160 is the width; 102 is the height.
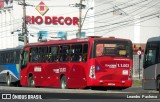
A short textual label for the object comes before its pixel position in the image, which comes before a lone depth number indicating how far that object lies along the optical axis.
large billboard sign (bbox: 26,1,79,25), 94.69
